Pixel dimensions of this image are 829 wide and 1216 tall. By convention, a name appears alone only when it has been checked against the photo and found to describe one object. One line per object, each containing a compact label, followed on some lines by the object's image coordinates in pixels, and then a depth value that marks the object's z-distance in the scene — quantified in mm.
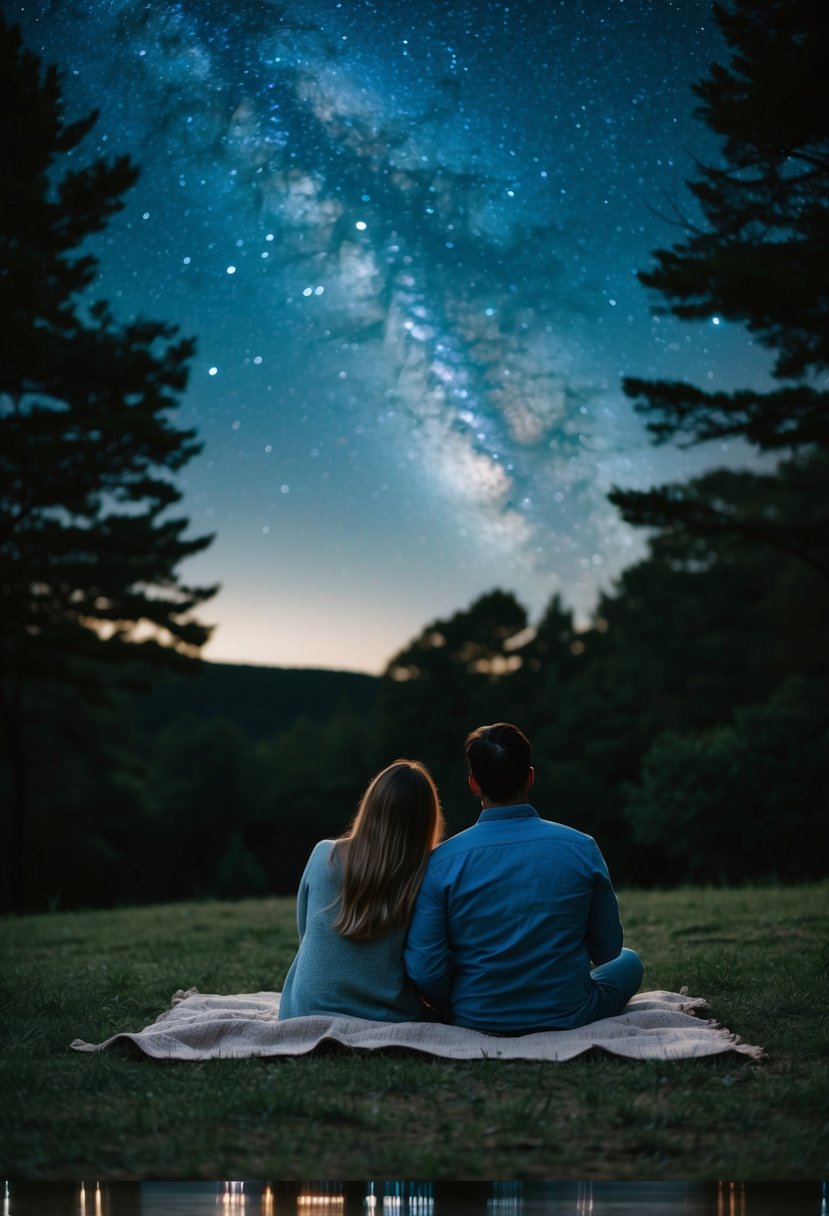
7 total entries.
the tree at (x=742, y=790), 23719
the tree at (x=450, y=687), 38938
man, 4773
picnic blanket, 4512
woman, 4879
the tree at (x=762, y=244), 8172
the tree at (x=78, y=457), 16750
